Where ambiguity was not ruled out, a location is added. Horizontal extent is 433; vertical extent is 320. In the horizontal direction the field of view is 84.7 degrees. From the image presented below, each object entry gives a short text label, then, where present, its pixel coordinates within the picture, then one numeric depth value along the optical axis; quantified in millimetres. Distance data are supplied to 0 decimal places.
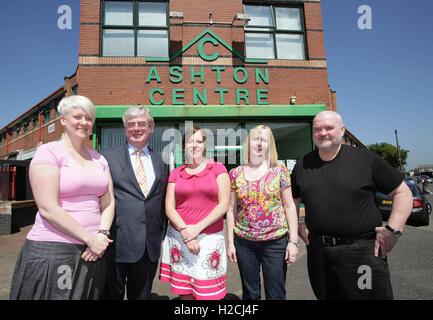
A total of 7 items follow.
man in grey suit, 2045
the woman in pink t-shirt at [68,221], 1598
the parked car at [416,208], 7355
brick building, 7672
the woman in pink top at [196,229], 2090
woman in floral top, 2156
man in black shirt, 1924
